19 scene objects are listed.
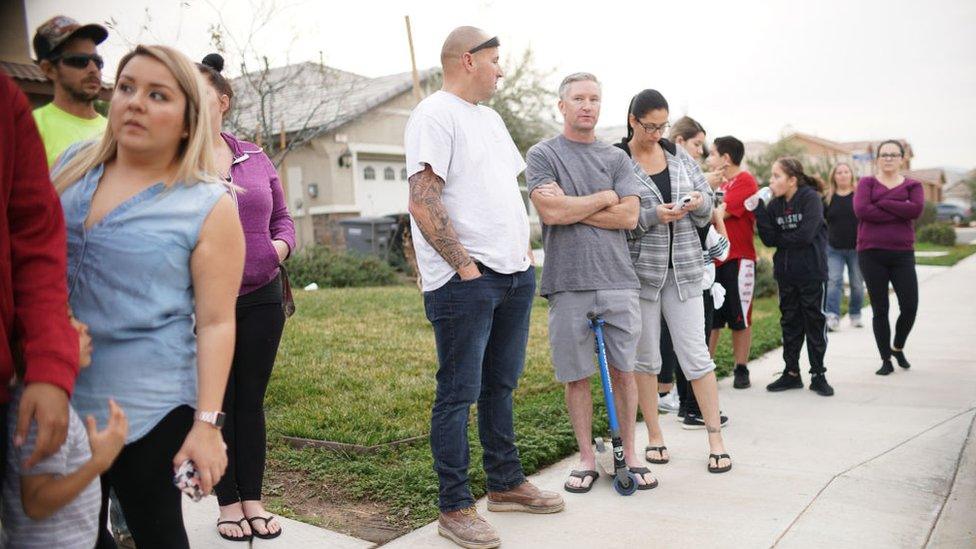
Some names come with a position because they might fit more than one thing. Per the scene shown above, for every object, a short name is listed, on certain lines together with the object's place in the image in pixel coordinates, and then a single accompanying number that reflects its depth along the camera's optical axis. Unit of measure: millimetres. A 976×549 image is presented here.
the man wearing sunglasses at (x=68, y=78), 3133
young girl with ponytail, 6539
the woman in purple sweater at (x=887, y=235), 7121
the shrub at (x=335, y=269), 14938
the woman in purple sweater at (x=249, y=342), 3527
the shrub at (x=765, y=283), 13914
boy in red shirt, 6379
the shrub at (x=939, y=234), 28719
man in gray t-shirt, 4172
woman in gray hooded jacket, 4562
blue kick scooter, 4133
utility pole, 17141
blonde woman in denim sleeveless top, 2045
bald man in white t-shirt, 3494
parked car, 67194
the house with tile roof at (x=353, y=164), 23969
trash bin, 17922
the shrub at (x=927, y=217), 33897
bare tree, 13586
